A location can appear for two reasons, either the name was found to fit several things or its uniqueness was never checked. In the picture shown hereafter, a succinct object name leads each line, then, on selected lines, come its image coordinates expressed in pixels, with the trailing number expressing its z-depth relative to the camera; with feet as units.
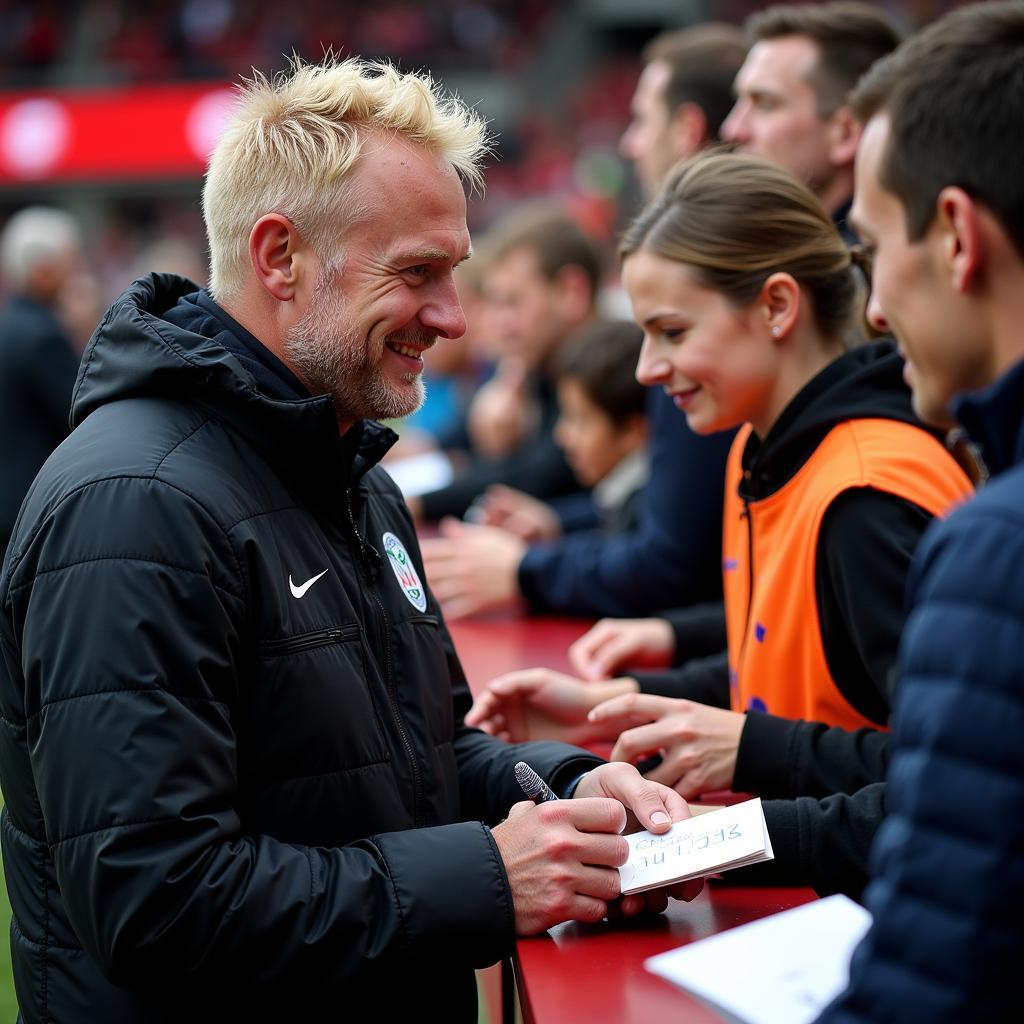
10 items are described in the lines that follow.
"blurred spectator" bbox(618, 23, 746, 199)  13.14
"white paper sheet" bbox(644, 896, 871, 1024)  4.27
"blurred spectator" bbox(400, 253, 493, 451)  22.39
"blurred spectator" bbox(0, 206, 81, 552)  21.70
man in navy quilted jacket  3.27
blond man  4.86
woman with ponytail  6.29
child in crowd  12.28
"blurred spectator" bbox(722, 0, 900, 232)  11.24
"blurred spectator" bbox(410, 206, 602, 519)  16.26
